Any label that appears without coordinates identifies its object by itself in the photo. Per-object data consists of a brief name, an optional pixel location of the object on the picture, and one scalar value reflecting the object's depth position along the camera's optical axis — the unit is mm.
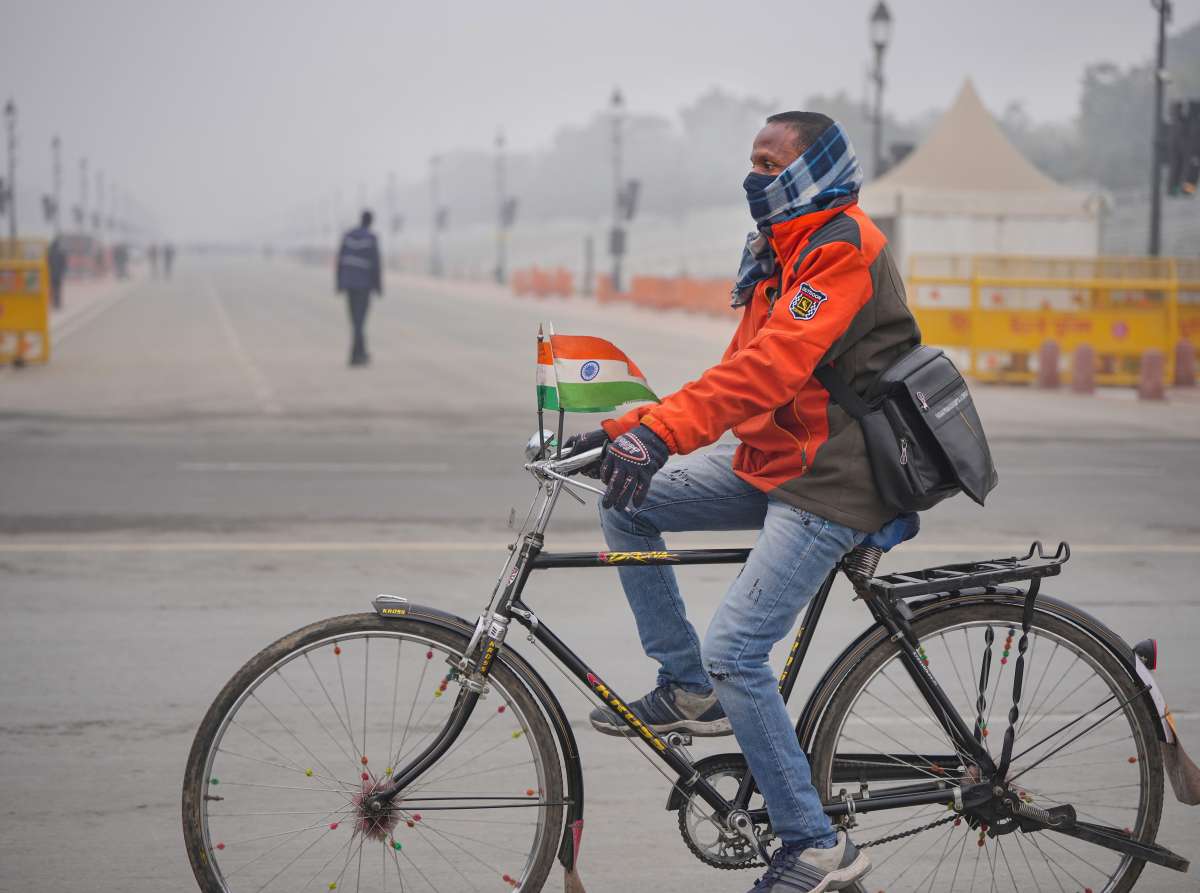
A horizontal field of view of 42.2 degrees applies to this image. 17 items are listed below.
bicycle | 3449
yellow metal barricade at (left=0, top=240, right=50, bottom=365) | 20781
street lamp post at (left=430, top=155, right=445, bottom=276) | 87750
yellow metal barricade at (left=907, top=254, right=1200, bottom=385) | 20172
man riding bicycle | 3303
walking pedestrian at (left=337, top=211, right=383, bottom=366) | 22172
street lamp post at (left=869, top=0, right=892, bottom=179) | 29234
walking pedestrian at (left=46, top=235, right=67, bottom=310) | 37100
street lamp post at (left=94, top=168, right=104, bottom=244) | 131488
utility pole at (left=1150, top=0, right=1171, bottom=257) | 23953
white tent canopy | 31469
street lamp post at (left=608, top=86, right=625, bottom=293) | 45844
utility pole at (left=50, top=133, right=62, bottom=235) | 77100
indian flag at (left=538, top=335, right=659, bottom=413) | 3303
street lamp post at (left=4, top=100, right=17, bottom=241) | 48684
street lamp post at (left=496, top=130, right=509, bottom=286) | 68250
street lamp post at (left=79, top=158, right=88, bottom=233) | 103875
